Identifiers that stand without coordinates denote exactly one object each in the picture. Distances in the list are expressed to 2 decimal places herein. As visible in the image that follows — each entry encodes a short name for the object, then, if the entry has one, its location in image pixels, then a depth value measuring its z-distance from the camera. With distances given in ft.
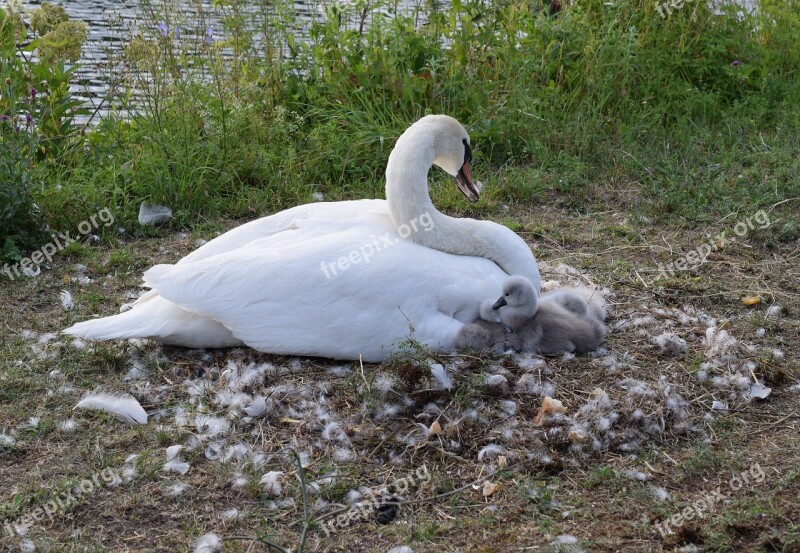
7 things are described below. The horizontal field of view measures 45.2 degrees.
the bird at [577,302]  16.24
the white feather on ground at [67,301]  18.15
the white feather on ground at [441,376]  14.21
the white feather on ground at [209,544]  11.28
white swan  14.71
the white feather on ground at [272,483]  12.39
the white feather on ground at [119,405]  14.16
